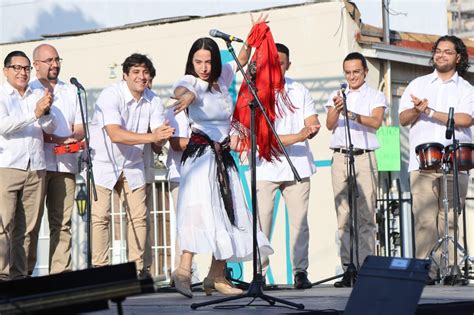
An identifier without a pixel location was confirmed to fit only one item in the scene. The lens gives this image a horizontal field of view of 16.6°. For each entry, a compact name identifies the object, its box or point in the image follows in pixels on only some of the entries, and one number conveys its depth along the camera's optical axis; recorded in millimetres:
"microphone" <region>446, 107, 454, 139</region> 12873
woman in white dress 11023
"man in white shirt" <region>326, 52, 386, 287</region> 13974
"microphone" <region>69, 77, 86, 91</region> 12378
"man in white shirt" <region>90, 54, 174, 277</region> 12972
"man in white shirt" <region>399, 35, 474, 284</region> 13622
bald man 13170
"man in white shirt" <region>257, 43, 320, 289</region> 13600
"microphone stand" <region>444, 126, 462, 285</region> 13049
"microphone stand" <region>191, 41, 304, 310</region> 9946
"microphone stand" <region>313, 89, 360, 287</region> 13456
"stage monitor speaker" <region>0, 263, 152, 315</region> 5798
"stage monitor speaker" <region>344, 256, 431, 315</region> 7884
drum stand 13137
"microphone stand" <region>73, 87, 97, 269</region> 12432
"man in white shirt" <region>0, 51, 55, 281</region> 12686
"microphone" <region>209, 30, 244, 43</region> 9947
